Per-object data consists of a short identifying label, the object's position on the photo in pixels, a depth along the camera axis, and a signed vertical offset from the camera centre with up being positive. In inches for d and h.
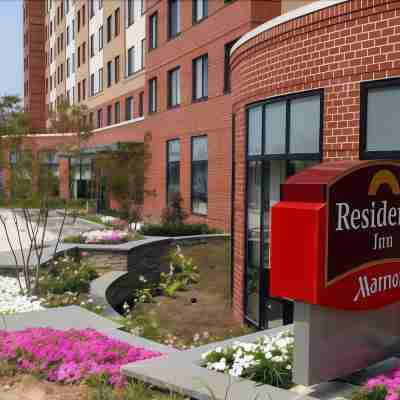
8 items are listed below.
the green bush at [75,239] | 650.8 -87.4
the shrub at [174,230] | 800.3 -93.8
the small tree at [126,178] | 935.7 -25.9
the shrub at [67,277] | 452.8 -95.5
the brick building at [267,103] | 312.0 +42.0
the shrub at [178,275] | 585.9 -122.9
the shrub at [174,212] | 944.5 -82.7
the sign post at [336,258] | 174.1 -29.7
